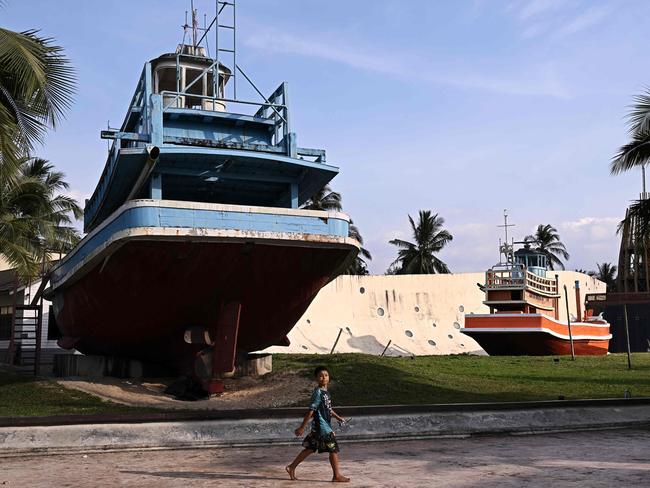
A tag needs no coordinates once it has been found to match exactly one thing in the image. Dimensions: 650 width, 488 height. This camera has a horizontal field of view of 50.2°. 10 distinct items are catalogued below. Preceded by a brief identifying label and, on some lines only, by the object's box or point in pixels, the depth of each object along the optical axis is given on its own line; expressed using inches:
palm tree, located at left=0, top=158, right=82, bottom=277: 977.5
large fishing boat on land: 503.2
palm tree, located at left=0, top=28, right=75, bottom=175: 442.0
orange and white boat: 1301.7
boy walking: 274.7
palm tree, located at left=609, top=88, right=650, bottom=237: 595.5
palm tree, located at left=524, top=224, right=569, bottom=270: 2871.6
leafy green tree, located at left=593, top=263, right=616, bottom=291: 3708.4
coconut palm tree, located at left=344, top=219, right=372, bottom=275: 2020.2
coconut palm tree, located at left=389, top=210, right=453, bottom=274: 2150.6
